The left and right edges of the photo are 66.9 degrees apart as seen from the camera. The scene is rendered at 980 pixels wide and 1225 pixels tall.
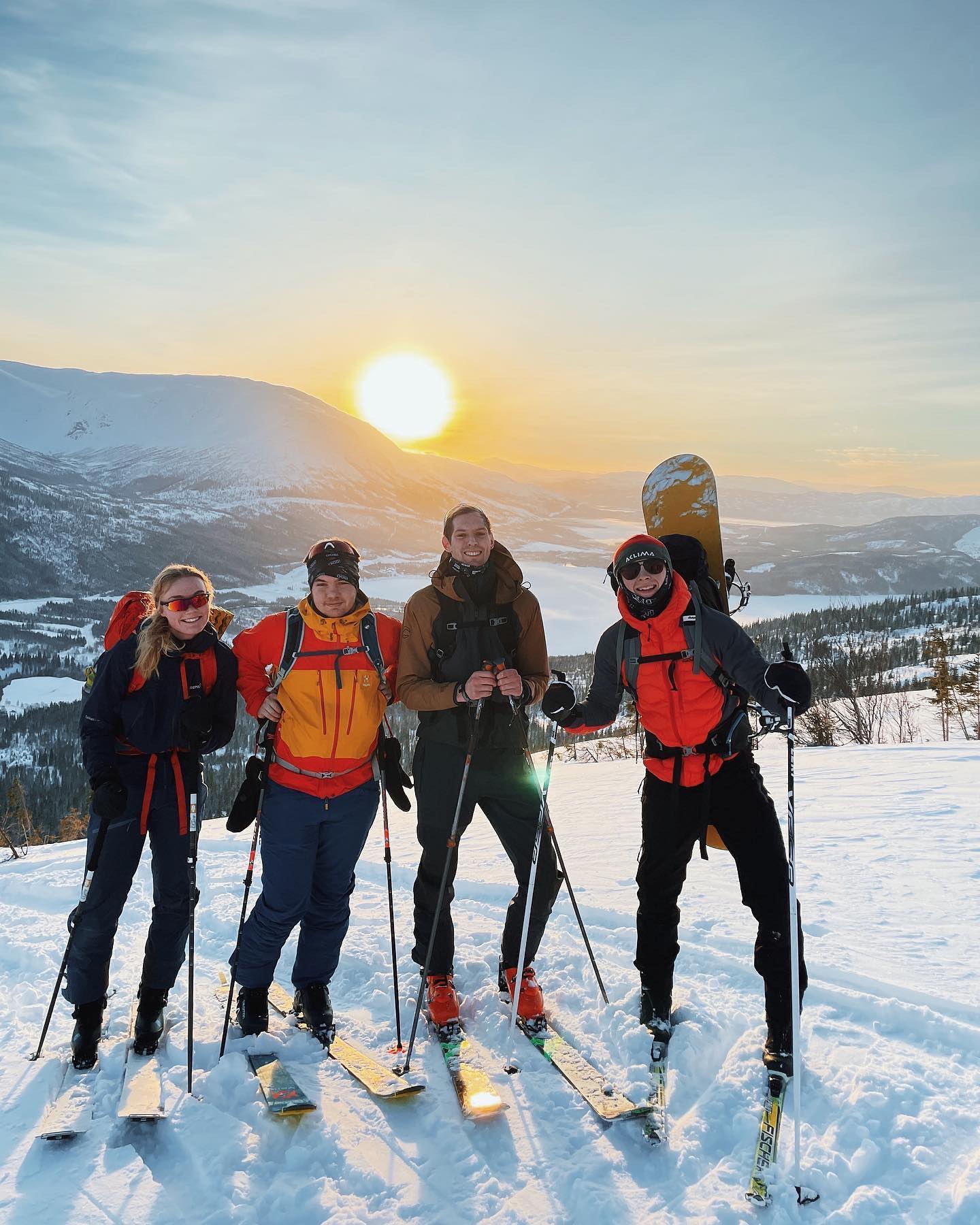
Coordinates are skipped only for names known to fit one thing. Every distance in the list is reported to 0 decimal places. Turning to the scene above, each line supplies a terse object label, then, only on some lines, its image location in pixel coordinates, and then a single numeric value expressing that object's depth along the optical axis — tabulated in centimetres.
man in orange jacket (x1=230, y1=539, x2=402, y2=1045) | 379
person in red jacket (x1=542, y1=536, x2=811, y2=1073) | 346
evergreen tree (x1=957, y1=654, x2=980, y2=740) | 1770
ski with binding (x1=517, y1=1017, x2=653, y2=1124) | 323
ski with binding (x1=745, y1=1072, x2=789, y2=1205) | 276
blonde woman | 362
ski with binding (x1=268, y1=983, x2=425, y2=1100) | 338
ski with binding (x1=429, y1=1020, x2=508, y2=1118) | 328
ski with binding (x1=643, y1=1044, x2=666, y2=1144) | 311
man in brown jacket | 394
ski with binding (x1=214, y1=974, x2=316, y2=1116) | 325
